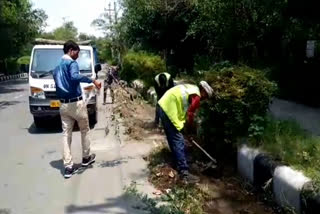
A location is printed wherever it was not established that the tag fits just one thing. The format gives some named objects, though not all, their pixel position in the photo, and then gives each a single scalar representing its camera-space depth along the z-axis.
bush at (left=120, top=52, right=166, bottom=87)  11.26
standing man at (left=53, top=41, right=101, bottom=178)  4.23
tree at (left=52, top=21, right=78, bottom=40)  60.97
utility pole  27.50
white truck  6.49
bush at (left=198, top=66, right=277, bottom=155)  3.95
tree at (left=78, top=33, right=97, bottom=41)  63.91
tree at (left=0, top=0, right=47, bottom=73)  20.26
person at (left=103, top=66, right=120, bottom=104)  10.07
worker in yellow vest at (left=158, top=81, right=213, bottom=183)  3.80
